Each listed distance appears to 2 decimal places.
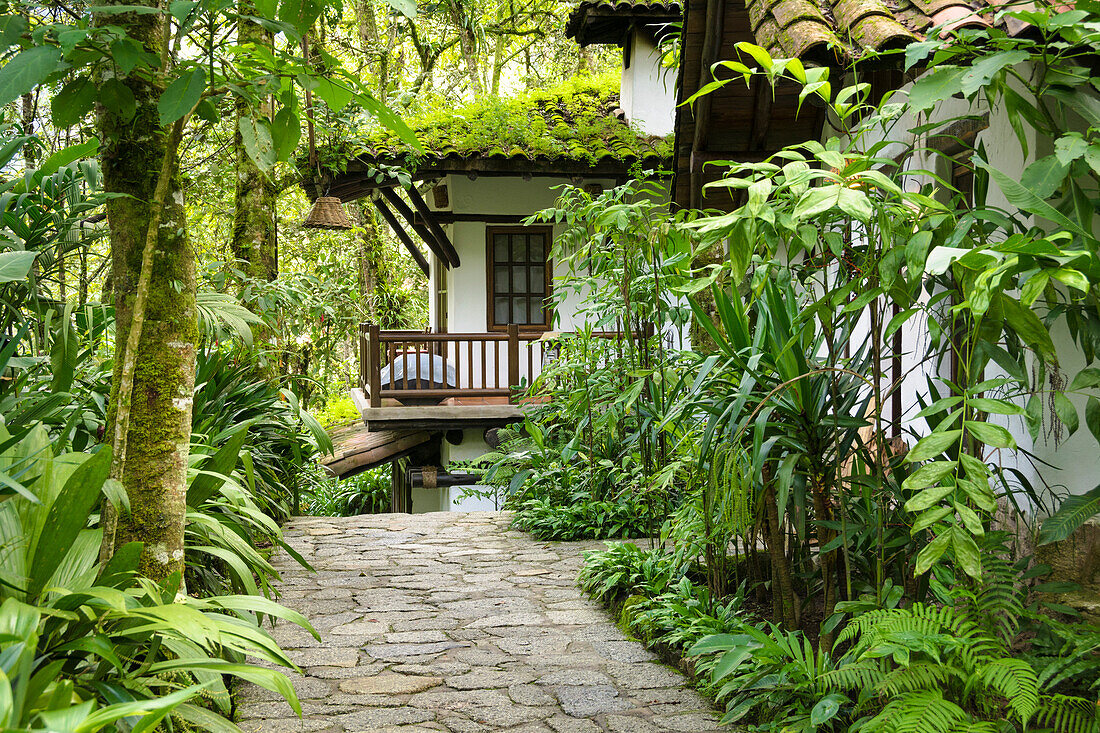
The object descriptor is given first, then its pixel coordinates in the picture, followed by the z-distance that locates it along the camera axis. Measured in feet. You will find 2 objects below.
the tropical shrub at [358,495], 44.47
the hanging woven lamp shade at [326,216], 28.14
